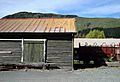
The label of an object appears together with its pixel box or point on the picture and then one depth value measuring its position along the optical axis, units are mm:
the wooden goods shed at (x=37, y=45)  9830
